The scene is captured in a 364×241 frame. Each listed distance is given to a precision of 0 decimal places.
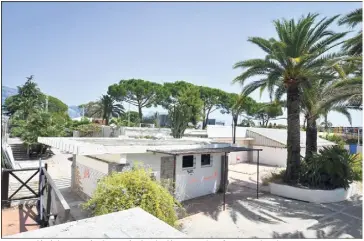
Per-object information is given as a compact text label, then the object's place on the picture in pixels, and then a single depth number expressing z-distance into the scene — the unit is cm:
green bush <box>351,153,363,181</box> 1760
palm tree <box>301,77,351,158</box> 1138
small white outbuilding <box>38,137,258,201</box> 1076
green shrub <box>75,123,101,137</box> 3278
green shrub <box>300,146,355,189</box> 1392
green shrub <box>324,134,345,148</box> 2996
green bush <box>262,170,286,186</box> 1575
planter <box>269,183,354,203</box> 1304
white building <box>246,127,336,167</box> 2528
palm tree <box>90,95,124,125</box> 4972
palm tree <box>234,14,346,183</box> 1348
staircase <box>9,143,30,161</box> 2372
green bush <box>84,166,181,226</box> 703
